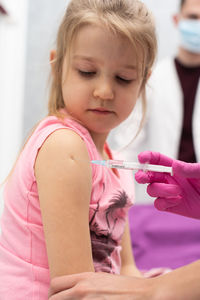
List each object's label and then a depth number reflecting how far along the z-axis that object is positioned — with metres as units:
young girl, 0.75
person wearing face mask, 2.39
